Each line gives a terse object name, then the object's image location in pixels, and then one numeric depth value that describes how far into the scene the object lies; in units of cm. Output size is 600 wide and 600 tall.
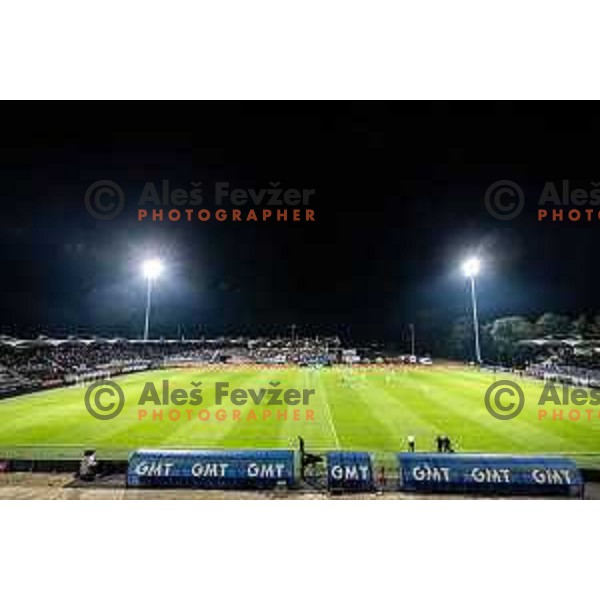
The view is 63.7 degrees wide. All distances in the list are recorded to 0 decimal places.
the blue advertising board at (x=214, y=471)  1101
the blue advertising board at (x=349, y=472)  1084
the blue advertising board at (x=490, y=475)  1073
